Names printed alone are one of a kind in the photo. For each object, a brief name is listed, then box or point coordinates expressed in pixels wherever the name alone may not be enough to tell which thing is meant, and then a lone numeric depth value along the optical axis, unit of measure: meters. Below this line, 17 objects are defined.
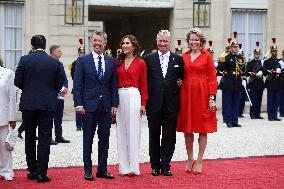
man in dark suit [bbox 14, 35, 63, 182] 9.33
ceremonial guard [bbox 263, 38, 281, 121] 19.39
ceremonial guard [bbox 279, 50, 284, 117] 20.38
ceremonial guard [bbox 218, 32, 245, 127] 17.28
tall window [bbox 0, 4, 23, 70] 21.83
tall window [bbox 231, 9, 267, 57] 24.28
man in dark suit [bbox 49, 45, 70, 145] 13.67
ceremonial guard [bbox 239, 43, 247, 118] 19.67
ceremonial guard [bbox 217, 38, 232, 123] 17.31
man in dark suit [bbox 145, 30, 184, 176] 9.94
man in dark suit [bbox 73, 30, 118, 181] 9.48
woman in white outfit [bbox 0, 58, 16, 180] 9.44
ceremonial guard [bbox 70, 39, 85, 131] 16.19
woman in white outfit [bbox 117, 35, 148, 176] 9.77
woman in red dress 10.08
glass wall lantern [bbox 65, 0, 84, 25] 22.23
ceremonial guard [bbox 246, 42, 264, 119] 19.34
